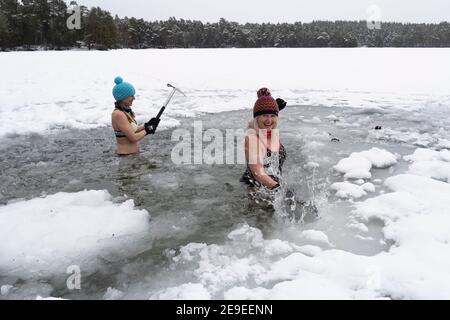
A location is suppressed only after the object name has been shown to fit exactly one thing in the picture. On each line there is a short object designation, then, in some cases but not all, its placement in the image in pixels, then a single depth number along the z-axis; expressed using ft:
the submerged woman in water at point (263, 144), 13.66
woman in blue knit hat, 17.97
